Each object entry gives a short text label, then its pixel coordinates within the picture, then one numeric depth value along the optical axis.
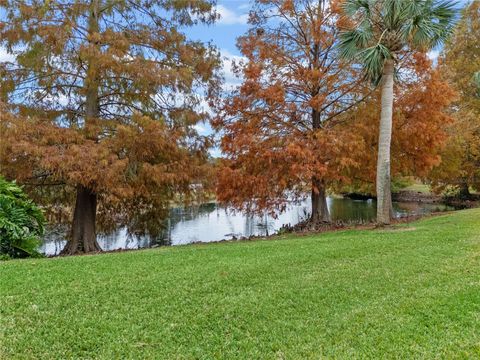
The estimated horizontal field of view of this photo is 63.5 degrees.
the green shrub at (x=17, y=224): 7.68
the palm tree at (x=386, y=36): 10.13
